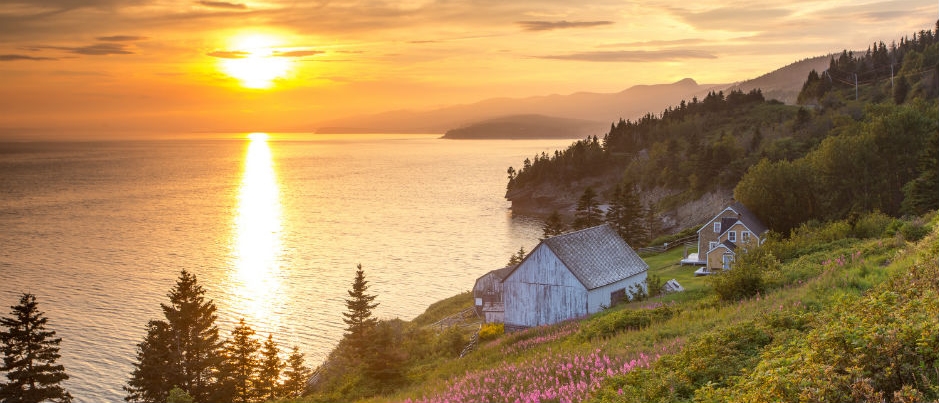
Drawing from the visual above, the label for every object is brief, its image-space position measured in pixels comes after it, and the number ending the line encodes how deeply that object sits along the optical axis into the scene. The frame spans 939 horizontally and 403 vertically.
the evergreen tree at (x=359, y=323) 38.66
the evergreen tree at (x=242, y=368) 41.87
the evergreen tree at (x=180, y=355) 41.03
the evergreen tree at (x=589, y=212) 95.01
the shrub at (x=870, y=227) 40.59
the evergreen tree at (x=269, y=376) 42.00
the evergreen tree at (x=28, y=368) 38.31
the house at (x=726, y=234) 58.38
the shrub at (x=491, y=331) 39.12
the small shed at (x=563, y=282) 42.47
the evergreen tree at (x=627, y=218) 90.06
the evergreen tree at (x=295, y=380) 41.69
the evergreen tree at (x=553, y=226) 84.31
